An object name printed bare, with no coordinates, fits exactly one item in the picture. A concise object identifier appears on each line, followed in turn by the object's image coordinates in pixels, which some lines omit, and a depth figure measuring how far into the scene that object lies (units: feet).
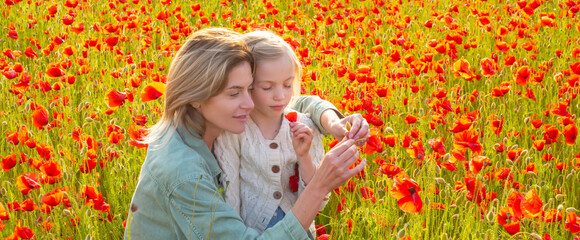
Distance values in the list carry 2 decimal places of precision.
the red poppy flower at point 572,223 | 7.02
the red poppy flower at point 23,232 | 7.32
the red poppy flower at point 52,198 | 7.79
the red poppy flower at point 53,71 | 12.18
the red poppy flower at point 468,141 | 8.56
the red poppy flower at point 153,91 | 9.52
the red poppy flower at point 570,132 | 9.22
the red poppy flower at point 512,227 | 7.10
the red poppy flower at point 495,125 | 9.62
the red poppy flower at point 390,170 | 8.09
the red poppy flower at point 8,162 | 8.83
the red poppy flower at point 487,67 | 12.01
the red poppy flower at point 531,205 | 6.93
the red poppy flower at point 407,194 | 7.03
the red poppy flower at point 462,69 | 12.12
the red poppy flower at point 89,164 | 9.25
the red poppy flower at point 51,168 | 8.42
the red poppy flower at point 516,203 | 6.98
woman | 6.97
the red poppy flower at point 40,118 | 9.96
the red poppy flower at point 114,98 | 10.19
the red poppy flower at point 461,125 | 9.10
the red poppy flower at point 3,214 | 7.62
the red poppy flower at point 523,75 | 11.76
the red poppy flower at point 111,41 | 13.93
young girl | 7.77
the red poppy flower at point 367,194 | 8.61
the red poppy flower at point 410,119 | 10.00
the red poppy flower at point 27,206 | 7.90
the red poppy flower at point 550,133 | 9.20
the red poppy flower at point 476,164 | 8.07
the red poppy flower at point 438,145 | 8.61
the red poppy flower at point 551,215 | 7.20
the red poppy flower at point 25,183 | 8.14
